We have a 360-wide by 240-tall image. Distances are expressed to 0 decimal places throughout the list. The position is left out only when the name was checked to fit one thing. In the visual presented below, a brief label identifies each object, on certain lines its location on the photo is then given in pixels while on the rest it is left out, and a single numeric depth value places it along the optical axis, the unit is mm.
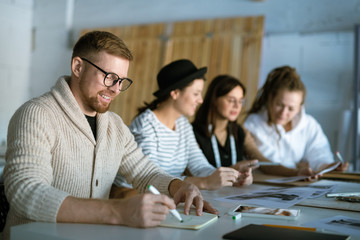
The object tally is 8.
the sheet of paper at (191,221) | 1107
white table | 1000
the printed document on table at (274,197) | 1505
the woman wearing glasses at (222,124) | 2905
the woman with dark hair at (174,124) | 2395
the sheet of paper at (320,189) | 1788
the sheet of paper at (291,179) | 2258
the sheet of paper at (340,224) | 1125
